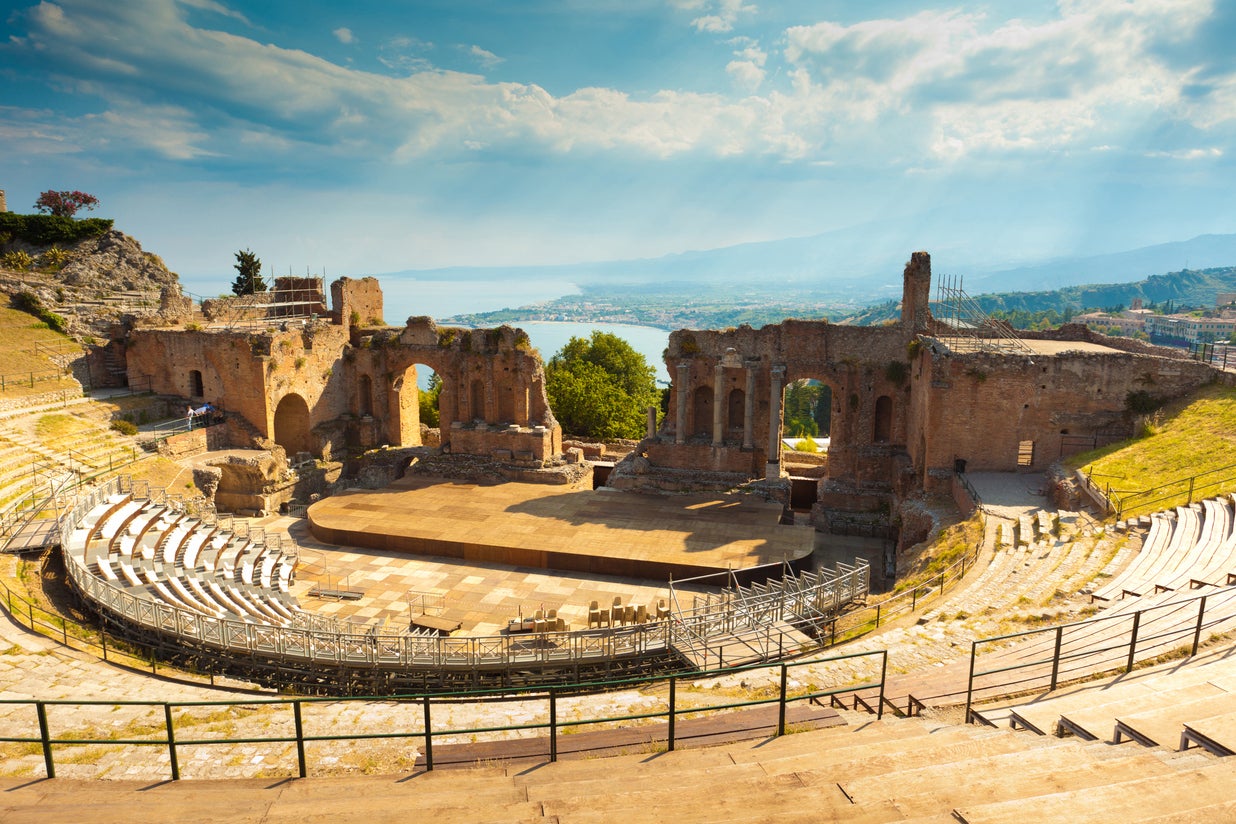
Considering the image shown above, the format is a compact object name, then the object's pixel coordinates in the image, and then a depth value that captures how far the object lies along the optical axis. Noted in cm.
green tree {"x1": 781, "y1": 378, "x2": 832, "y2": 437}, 6900
